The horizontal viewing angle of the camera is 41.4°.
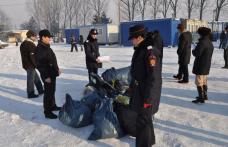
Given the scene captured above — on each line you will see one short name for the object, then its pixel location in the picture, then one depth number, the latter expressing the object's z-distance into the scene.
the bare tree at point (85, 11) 72.88
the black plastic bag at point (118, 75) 7.36
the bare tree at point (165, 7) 56.34
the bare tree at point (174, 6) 53.83
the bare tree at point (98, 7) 66.69
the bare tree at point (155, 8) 58.48
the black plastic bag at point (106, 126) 4.68
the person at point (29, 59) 7.35
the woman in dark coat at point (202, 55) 6.17
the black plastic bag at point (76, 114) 5.22
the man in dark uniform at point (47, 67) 5.71
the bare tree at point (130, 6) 57.72
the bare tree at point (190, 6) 52.93
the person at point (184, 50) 8.25
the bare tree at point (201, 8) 50.27
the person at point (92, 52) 7.11
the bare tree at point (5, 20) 104.80
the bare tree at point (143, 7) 57.99
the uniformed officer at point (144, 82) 3.68
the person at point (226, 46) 10.75
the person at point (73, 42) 24.34
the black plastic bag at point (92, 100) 5.40
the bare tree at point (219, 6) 47.78
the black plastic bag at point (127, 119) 4.69
